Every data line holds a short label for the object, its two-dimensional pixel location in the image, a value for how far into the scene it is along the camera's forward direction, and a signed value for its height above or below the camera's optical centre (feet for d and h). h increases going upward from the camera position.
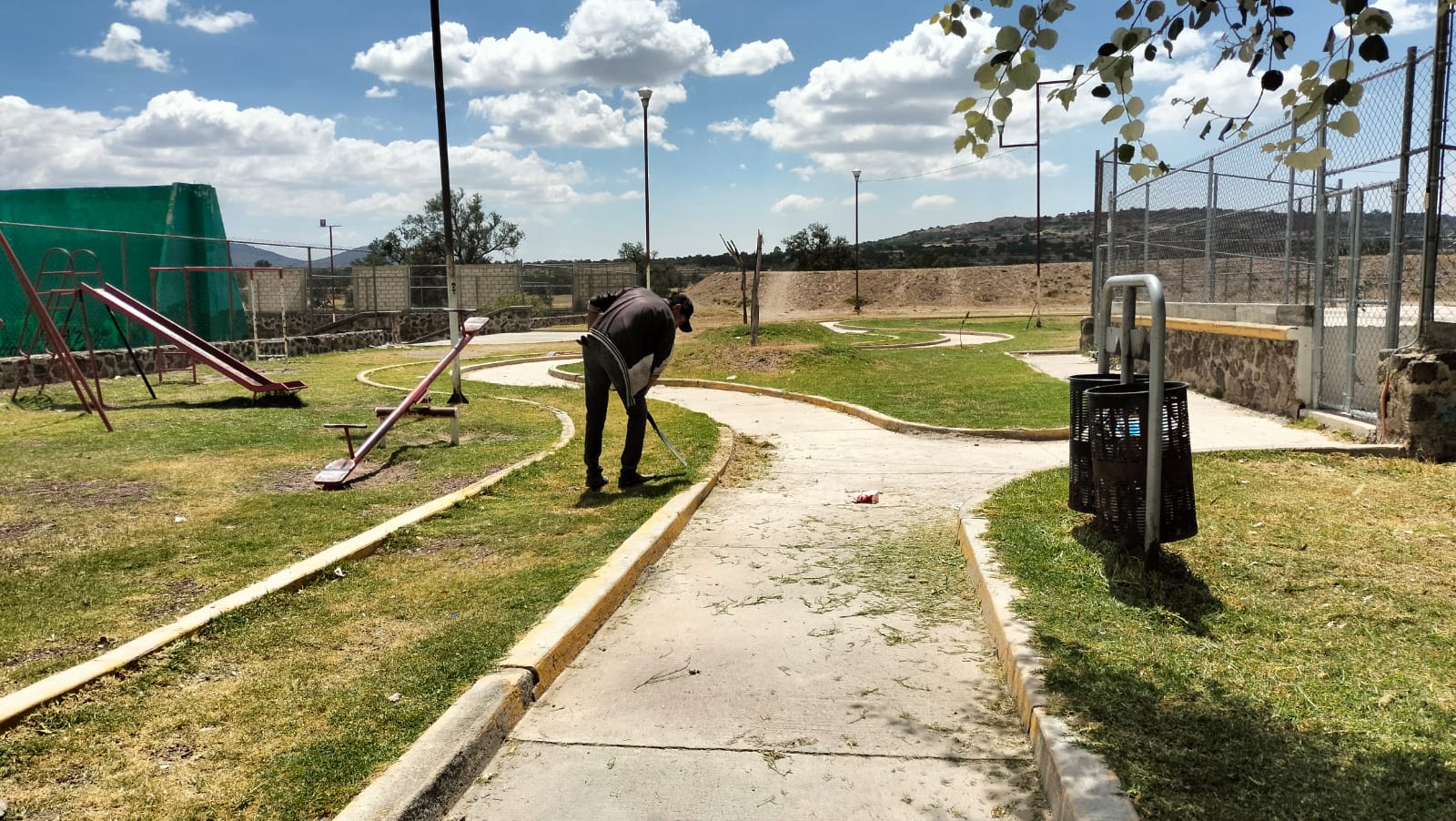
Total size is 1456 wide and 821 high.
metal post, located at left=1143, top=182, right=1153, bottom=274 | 48.49 +4.37
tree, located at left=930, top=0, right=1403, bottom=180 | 10.67 +2.70
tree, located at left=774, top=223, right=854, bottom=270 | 284.20 +15.85
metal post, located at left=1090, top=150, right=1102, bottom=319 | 57.21 +4.81
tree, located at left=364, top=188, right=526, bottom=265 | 236.02 +17.90
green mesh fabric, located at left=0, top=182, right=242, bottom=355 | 62.54 +4.76
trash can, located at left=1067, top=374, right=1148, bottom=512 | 16.87 -2.40
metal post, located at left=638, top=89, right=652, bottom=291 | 96.18 +10.99
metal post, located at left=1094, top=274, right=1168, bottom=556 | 14.94 -1.71
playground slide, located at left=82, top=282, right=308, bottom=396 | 42.93 -1.44
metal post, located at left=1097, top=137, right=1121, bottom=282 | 55.42 +3.42
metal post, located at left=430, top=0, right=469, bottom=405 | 41.73 +5.04
